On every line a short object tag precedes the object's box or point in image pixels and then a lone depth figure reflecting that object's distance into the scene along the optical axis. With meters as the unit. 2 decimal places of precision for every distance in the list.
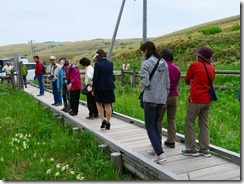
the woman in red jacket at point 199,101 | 4.83
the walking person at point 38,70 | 12.95
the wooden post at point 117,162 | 5.30
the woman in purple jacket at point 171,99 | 5.23
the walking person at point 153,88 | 4.75
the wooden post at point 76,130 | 7.37
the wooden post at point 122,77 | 17.23
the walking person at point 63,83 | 9.39
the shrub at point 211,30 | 38.81
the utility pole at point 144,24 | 11.95
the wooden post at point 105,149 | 5.93
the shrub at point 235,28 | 36.62
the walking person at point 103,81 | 6.73
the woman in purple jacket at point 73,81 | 8.55
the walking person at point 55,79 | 10.45
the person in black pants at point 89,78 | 7.97
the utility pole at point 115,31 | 15.15
